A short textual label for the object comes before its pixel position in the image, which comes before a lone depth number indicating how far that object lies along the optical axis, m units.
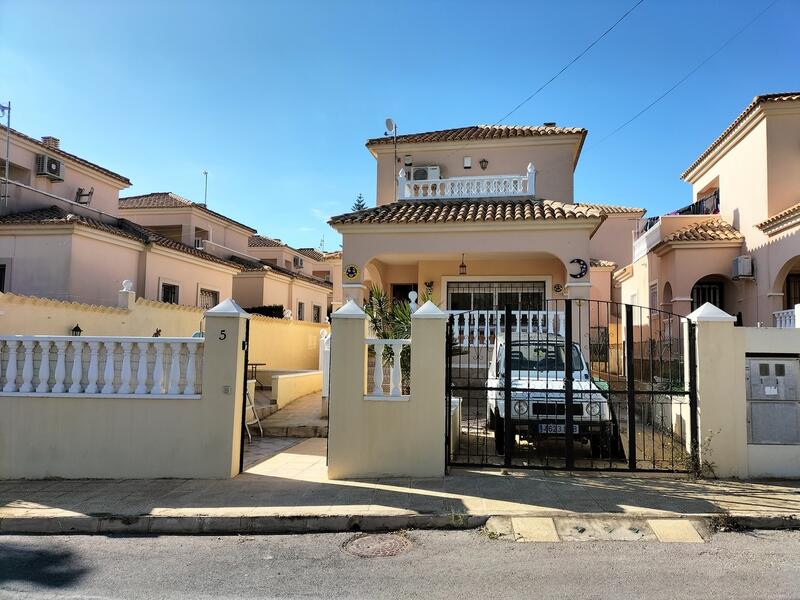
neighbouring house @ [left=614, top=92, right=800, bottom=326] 12.57
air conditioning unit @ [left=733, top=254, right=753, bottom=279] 13.28
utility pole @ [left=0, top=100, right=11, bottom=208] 14.84
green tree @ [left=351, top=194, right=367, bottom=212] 44.72
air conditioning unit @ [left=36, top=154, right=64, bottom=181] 16.94
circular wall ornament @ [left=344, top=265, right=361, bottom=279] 13.32
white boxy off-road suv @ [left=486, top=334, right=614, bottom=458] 6.95
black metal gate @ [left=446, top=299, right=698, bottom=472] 6.59
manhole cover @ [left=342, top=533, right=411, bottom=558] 4.55
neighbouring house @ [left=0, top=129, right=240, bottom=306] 14.63
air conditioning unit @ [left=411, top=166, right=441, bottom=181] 16.70
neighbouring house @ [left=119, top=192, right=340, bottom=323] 23.56
